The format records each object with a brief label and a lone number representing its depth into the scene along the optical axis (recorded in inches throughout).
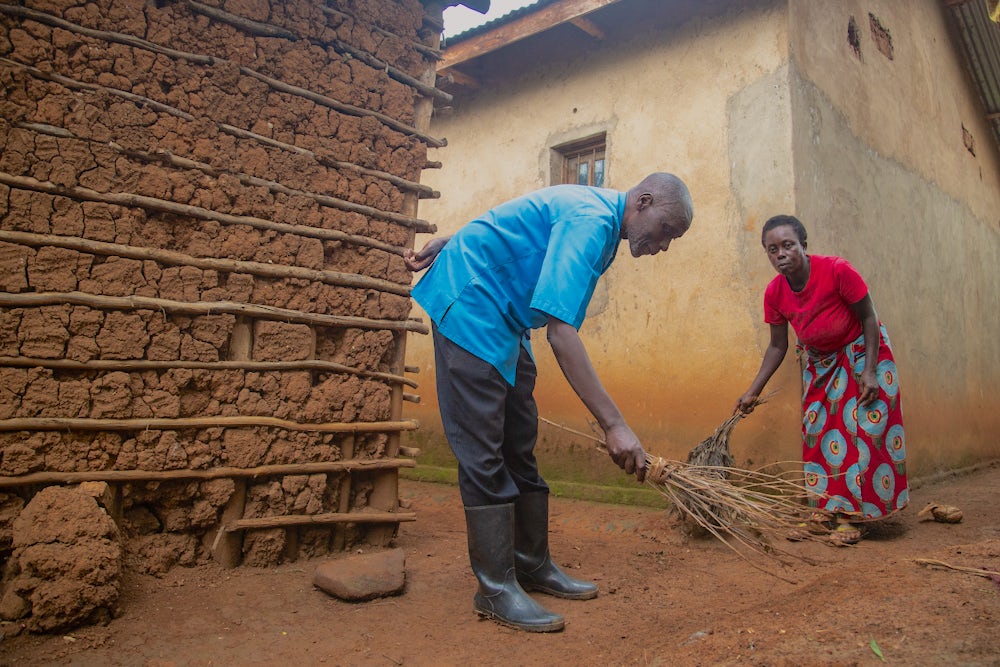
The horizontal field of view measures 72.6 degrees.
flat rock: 107.0
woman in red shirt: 139.6
